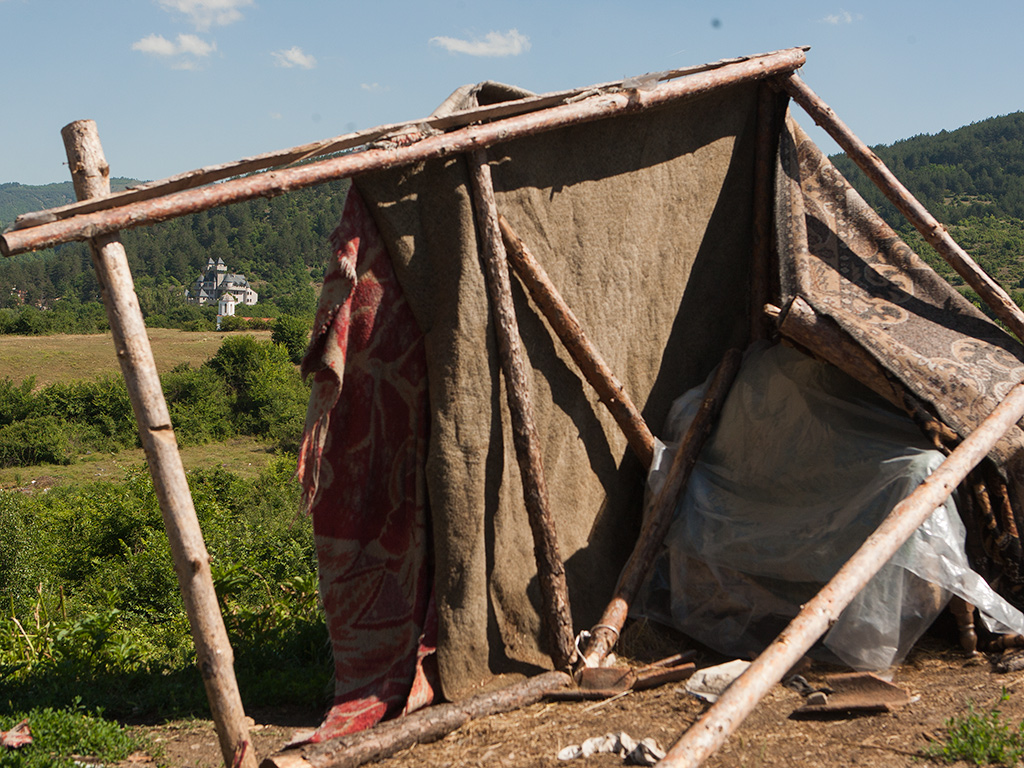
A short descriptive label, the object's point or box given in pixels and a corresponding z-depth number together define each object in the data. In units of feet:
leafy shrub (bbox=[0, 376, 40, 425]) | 78.84
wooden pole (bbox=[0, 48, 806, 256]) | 7.97
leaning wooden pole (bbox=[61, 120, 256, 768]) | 8.30
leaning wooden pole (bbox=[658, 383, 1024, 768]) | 7.25
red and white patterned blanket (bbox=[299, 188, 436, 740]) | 10.77
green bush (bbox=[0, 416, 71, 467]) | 70.44
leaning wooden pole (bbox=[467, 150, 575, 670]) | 10.91
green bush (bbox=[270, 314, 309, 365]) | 110.63
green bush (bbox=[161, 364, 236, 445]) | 77.61
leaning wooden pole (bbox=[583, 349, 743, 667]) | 11.41
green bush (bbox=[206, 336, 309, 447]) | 80.23
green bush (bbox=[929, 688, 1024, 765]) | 8.16
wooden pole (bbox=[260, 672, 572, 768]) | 9.13
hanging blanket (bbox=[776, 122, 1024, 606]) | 11.37
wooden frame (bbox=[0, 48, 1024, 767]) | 7.90
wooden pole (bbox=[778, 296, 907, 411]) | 11.57
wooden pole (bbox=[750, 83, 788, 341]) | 14.34
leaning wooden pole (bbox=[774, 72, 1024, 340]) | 13.82
